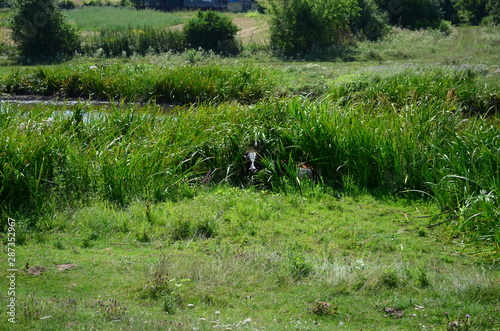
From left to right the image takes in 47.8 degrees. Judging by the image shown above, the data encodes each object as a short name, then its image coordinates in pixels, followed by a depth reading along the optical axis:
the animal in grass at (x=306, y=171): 8.30
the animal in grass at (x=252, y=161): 8.70
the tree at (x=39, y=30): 27.83
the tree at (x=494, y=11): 36.64
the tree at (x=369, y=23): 32.84
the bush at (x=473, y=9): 42.59
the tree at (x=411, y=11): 39.00
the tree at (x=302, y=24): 28.45
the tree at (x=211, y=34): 29.39
